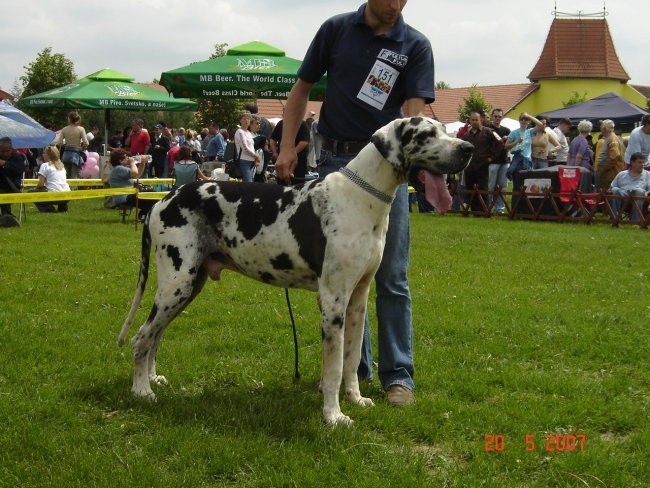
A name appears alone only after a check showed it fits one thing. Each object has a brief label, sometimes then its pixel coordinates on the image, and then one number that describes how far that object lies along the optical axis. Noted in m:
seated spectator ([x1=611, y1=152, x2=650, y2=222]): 16.38
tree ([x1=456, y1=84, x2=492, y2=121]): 52.69
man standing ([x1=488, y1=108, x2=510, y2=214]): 18.05
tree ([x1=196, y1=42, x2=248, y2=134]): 46.09
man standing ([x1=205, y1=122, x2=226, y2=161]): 23.05
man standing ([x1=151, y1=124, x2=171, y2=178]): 23.92
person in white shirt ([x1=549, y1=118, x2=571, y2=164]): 20.80
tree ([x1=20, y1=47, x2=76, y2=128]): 44.25
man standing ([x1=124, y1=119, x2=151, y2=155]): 22.48
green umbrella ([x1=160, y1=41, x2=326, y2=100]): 18.31
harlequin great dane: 4.52
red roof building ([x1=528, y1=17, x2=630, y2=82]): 63.41
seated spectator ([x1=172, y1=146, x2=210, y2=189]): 15.94
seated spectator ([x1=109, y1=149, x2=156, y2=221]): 14.71
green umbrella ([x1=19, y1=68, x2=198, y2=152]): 22.88
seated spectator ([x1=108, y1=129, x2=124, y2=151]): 25.99
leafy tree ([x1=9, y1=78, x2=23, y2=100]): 53.91
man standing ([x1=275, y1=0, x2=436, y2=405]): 4.99
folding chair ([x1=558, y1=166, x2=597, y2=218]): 16.77
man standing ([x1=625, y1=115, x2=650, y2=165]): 17.06
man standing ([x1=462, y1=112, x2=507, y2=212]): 17.42
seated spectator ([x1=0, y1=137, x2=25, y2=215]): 14.00
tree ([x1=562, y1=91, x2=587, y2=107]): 56.09
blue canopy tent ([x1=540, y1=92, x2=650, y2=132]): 24.27
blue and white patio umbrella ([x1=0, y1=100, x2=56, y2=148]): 17.56
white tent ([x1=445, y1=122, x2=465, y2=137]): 32.44
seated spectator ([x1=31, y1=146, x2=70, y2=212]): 15.50
